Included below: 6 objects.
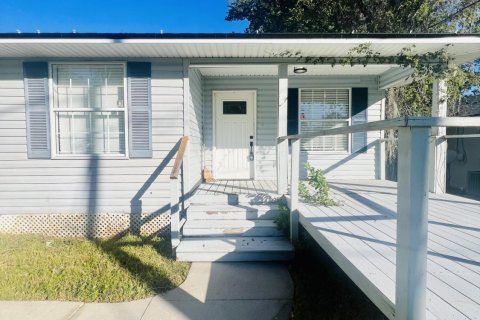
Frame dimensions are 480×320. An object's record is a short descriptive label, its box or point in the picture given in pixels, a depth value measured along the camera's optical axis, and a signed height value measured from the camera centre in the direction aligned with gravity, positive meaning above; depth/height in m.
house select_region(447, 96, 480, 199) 10.06 -0.32
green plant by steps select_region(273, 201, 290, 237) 4.03 -0.95
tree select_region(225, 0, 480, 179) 8.66 +4.07
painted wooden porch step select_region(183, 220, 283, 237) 4.12 -1.08
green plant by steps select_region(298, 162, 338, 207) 3.92 -0.55
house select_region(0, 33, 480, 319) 4.00 +0.22
